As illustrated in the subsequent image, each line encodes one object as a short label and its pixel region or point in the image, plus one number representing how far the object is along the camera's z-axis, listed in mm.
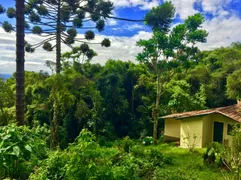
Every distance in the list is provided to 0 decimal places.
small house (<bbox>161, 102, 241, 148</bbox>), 13656
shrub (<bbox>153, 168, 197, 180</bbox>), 4858
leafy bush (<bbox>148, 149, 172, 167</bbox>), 9567
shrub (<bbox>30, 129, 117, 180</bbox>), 3346
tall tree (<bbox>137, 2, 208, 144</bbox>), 13422
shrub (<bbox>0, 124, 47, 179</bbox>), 3014
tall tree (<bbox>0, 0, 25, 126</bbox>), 5094
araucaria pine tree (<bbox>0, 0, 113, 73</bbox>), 14602
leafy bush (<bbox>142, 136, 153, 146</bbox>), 16422
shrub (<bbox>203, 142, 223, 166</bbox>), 9570
